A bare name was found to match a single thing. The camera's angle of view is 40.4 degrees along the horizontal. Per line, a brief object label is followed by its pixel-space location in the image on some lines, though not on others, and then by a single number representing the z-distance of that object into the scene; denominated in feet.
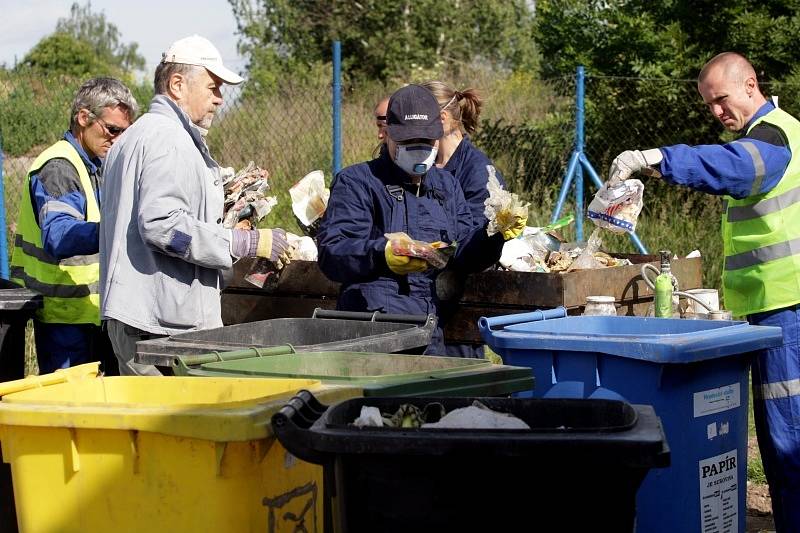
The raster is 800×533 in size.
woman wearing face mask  14.08
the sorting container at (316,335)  11.64
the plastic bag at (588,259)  17.87
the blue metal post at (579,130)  29.01
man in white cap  12.65
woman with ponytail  16.83
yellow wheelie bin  8.11
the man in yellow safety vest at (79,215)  15.40
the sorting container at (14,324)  15.43
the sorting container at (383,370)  9.71
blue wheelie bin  10.62
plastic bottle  13.98
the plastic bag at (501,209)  13.44
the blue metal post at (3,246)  22.66
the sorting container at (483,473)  6.93
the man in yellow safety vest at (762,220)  13.71
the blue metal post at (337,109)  25.90
